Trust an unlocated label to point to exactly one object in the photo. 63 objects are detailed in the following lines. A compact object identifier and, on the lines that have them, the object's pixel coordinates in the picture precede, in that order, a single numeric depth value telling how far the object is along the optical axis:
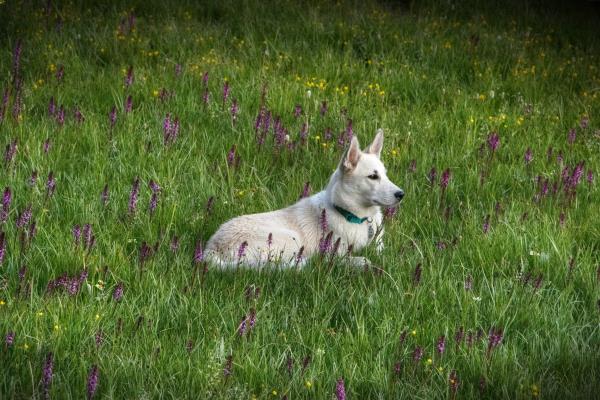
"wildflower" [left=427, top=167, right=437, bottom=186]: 14.63
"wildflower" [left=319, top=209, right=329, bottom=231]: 11.56
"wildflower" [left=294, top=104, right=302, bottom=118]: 17.14
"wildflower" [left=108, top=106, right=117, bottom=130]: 15.84
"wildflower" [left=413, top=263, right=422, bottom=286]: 10.65
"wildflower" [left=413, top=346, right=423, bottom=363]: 9.10
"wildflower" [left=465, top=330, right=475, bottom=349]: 9.83
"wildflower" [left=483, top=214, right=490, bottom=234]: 12.98
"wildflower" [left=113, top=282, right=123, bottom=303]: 9.96
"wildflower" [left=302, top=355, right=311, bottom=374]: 9.03
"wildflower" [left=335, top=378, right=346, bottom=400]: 7.79
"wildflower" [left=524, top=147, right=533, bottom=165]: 16.05
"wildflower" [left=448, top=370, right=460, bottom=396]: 8.94
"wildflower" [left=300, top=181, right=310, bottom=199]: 14.31
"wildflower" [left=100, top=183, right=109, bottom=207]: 12.66
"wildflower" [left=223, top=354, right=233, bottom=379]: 8.64
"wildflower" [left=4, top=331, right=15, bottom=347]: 9.06
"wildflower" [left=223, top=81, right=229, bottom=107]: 17.14
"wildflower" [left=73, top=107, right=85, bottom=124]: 16.43
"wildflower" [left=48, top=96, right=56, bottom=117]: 16.05
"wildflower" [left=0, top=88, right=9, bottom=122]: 16.27
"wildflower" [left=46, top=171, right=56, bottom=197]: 12.44
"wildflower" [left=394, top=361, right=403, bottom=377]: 9.11
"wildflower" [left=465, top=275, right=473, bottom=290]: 10.97
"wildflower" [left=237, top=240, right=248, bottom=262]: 10.64
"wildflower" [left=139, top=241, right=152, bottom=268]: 10.70
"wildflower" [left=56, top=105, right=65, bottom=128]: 16.06
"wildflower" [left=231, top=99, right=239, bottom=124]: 16.86
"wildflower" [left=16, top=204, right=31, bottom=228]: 11.48
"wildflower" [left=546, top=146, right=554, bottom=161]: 16.45
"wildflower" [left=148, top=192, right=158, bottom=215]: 12.57
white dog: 12.36
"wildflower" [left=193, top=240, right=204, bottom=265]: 10.93
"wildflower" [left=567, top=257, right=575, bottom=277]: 11.62
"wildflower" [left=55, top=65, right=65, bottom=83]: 18.07
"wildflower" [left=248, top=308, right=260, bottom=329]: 9.71
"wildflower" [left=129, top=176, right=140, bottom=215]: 12.28
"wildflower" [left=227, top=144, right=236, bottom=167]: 14.72
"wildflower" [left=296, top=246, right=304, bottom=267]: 10.98
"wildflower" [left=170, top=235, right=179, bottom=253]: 11.53
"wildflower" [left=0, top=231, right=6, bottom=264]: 9.77
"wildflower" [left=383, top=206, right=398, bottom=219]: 14.03
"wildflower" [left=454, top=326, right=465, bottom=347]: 9.77
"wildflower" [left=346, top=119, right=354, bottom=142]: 16.56
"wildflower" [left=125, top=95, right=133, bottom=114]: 16.20
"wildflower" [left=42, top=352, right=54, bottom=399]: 8.09
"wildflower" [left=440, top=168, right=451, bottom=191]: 13.48
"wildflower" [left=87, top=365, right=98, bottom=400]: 7.83
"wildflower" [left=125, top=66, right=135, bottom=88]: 17.99
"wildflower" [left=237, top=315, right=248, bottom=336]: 9.62
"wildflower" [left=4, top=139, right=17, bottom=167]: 13.97
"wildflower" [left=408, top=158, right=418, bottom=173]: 15.47
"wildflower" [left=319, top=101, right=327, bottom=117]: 17.64
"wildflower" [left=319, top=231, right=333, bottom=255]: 11.46
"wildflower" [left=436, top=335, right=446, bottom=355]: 8.98
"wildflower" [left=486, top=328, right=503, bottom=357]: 9.12
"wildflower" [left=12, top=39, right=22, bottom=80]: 16.97
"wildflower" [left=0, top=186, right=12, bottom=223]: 10.99
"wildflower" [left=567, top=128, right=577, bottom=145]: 17.12
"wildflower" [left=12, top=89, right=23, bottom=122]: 16.44
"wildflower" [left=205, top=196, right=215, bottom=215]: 13.30
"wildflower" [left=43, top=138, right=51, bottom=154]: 14.67
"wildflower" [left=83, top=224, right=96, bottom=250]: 10.98
